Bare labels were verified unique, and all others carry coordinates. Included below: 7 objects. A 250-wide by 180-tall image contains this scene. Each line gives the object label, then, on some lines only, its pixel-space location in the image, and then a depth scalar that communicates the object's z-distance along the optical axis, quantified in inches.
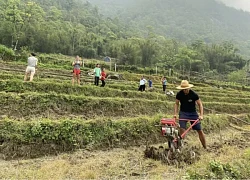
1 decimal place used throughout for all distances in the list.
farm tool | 223.5
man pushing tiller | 252.5
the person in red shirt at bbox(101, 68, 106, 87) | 556.5
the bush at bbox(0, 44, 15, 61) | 987.9
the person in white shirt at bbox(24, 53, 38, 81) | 420.2
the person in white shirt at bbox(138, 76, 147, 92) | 680.4
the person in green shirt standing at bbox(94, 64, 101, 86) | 528.7
